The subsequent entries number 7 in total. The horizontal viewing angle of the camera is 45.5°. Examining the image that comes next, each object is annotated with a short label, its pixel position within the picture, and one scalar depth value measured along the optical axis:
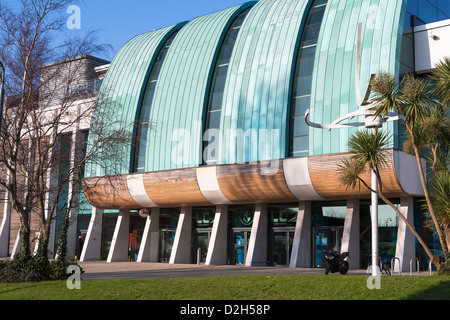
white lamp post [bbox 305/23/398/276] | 17.59
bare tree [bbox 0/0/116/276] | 20.05
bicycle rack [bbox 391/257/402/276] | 24.15
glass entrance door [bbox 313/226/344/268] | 29.03
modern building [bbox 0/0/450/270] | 26.44
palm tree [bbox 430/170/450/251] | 16.94
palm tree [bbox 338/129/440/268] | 16.98
